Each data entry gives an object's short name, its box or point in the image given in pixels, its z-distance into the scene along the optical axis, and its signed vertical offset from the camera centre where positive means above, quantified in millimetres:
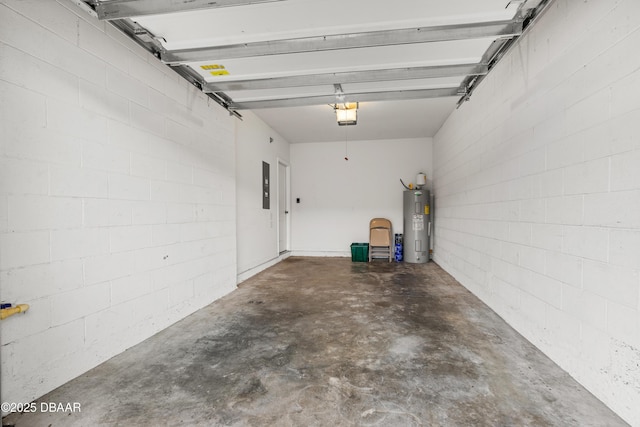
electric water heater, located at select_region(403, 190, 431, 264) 5766 -299
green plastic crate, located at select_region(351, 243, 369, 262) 6074 -942
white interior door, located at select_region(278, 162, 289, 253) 6129 -29
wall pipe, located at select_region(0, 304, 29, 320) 1400 -507
